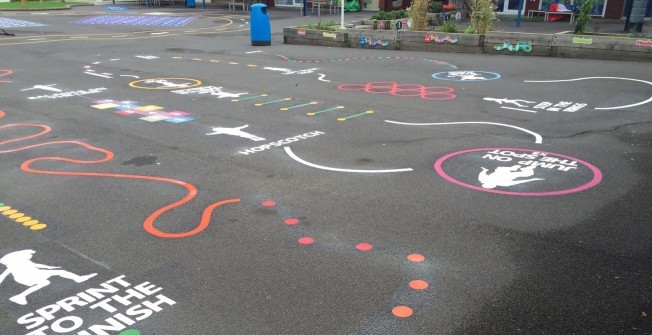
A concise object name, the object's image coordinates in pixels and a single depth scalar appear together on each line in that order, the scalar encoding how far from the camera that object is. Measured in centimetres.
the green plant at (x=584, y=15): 1920
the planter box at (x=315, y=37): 2272
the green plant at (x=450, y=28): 2159
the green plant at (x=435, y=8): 3066
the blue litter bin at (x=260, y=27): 2305
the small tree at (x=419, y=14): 2230
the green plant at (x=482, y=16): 2006
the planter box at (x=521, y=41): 1888
